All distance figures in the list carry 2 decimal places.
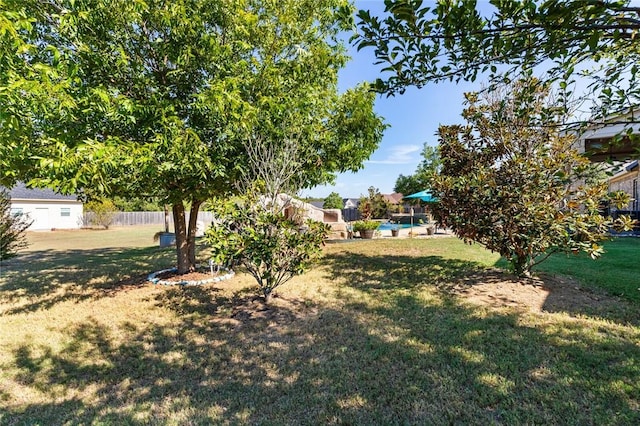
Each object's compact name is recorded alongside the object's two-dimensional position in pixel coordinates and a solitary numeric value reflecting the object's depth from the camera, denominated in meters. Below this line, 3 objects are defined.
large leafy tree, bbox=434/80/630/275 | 5.60
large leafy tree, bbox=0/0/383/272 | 4.56
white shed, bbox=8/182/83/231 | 26.13
